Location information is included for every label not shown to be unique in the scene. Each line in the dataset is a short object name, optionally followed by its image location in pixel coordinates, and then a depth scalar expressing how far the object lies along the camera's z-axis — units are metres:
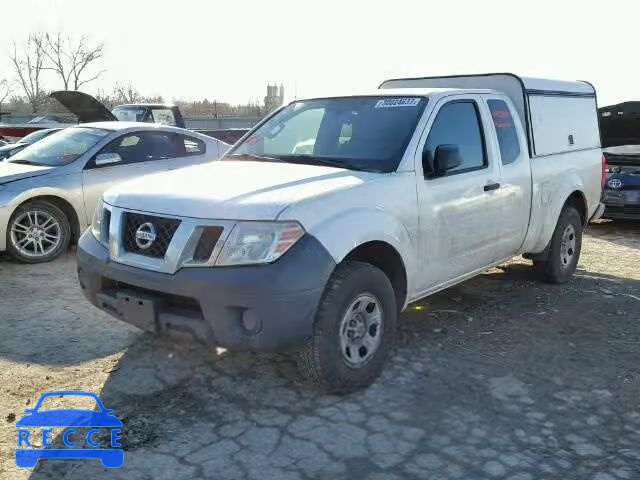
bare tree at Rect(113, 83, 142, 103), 54.62
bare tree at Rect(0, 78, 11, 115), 53.01
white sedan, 6.72
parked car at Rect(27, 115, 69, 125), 22.62
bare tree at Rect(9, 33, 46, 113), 53.38
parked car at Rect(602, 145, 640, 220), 8.85
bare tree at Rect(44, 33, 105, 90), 52.97
